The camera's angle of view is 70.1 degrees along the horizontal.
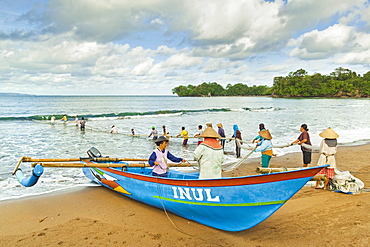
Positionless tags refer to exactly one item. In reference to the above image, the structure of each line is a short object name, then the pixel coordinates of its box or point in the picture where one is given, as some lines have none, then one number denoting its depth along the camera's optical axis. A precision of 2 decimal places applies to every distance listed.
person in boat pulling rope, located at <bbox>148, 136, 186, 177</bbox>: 5.59
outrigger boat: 4.13
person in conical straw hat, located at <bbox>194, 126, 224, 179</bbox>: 4.84
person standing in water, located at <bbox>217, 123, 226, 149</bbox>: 12.40
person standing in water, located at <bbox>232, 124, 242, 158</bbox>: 11.10
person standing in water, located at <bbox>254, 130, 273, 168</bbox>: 7.53
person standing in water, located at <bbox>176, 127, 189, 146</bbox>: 15.10
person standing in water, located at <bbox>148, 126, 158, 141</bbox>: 16.20
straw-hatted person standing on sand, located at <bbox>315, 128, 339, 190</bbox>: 6.62
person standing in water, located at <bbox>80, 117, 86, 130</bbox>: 22.66
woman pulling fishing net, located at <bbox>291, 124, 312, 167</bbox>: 8.20
